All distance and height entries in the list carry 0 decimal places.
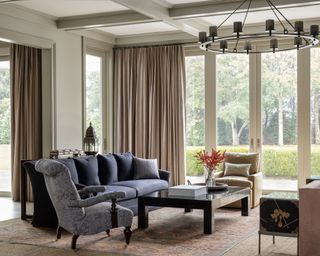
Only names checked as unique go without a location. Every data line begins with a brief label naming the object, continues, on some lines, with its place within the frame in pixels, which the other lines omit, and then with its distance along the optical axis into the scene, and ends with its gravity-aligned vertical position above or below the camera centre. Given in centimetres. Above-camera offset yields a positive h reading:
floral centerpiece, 676 -40
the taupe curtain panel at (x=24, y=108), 852 +36
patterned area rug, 534 -119
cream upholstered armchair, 770 -69
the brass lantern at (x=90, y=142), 786 -18
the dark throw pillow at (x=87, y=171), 685 -53
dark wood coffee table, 602 -84
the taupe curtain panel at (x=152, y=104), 915 +44
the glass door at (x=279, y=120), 863 +14
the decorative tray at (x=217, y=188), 683 -76
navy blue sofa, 641 -68
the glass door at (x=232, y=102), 894 +46
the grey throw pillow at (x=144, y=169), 791 -59
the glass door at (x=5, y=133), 923 -5
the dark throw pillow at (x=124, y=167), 783 -55
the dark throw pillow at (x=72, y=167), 659 -46
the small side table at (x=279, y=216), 508 -84
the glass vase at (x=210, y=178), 697 -64
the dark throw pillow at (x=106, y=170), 737 -56
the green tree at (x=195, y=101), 923 +49
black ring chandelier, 528 +99
